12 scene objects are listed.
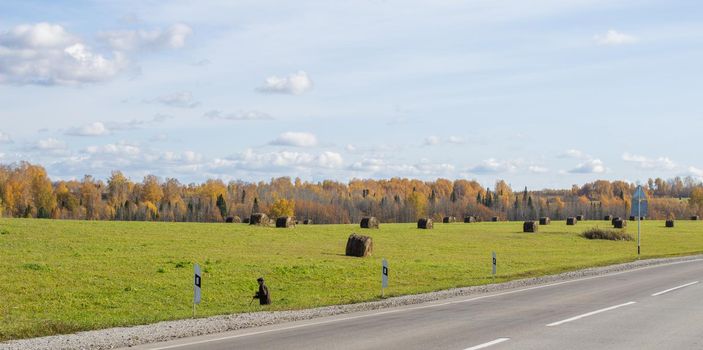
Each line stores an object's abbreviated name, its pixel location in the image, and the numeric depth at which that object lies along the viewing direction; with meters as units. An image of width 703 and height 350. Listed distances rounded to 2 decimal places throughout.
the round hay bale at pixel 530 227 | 81.94
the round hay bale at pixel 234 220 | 80.91
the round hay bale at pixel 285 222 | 66.25
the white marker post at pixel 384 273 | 27.09
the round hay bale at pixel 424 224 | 79.85
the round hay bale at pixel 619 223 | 87.94
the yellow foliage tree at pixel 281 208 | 152.50
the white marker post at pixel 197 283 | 20.55
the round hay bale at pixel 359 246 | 44.88
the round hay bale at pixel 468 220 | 111.94
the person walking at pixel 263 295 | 23.63
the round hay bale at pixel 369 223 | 74.50
